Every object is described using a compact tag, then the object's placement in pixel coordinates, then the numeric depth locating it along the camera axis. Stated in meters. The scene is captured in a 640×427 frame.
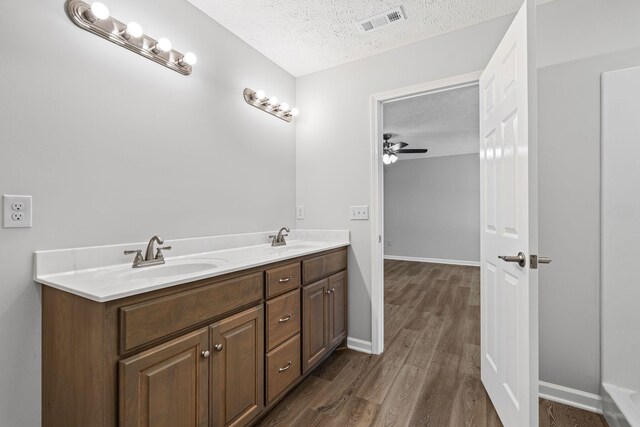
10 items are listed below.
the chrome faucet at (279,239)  2.27
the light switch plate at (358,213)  2.29
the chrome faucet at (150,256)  1.39
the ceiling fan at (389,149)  4.31
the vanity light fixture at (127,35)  1.25
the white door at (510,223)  1.17
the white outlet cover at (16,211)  1.08
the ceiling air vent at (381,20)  1.81
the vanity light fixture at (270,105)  2.15
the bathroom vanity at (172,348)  0.91
